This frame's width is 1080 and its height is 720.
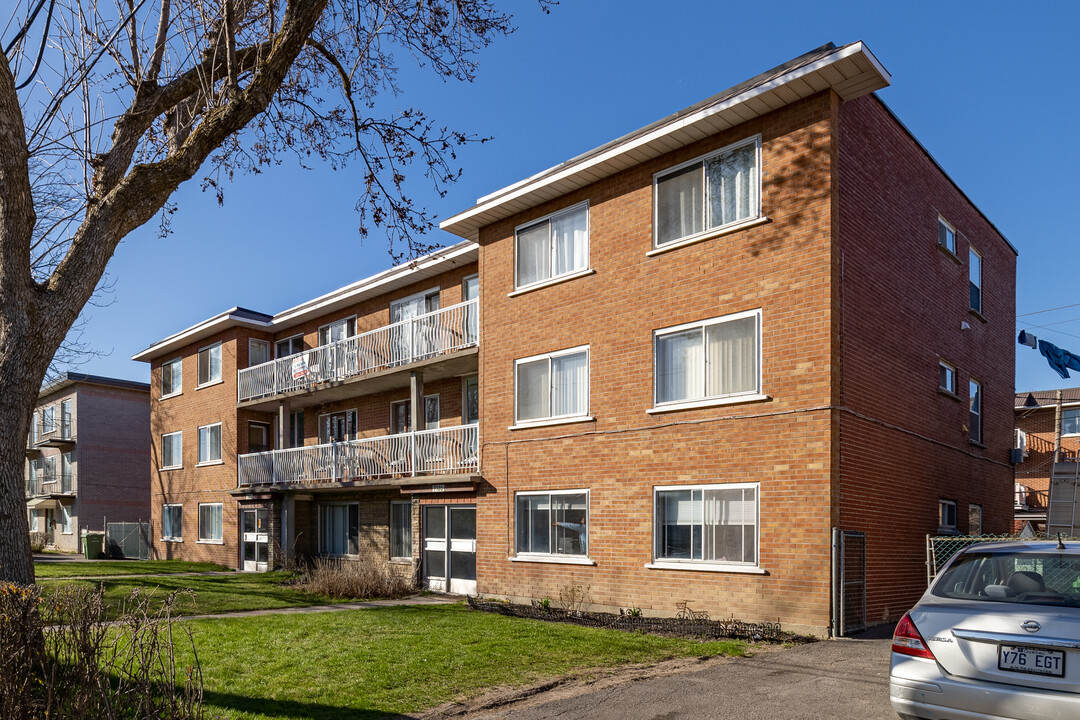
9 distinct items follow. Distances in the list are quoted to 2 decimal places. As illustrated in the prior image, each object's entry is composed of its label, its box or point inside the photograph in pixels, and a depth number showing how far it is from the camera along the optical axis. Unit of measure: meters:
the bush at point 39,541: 44.05
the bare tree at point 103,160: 7.97
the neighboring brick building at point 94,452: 41.53
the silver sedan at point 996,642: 5.32
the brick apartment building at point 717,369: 12.90
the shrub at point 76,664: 5.44
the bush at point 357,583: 17.67
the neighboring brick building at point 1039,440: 37.22
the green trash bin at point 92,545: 33.66
